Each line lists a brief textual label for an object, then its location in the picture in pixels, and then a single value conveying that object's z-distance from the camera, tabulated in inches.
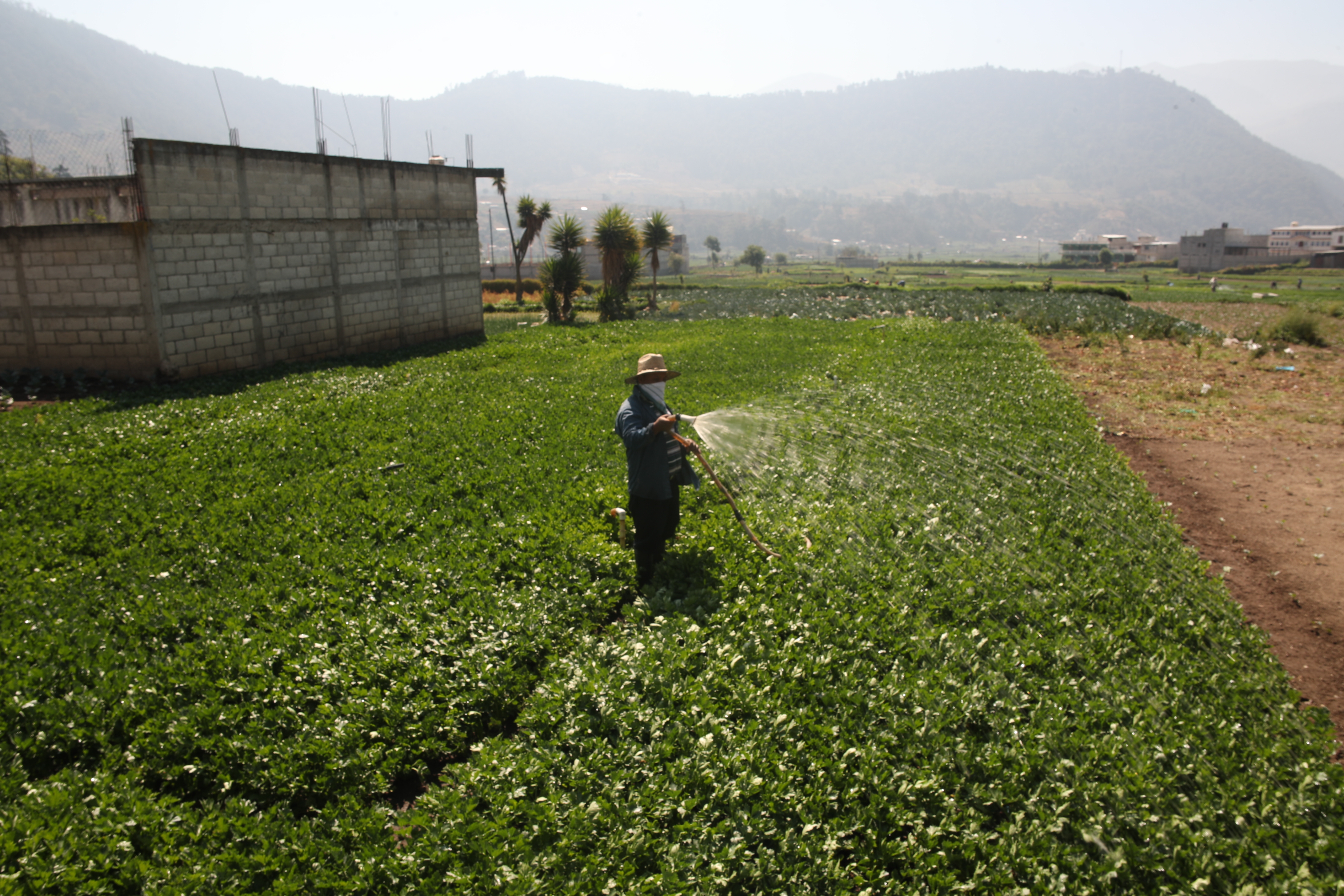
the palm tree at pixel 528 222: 1943.9
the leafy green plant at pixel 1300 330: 1187.3
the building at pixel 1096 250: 5738.2
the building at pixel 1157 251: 5349.4
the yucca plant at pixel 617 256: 1565.0
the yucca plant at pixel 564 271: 1432.1
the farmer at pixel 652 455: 288.7
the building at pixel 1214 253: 4345.5
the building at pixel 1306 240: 4958.2
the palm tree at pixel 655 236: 1795.0
